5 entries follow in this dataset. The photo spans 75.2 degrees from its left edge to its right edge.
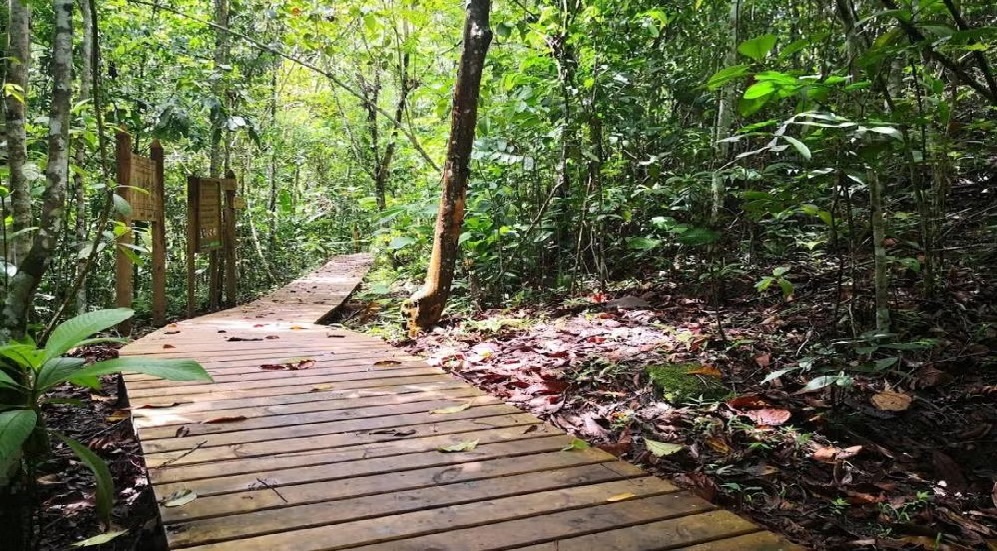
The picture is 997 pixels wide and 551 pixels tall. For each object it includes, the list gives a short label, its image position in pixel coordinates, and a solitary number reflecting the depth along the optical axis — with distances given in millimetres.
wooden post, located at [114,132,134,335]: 5023
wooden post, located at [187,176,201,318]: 6766
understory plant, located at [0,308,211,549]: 1707
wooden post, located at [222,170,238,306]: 8086
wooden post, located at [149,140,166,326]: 5867
